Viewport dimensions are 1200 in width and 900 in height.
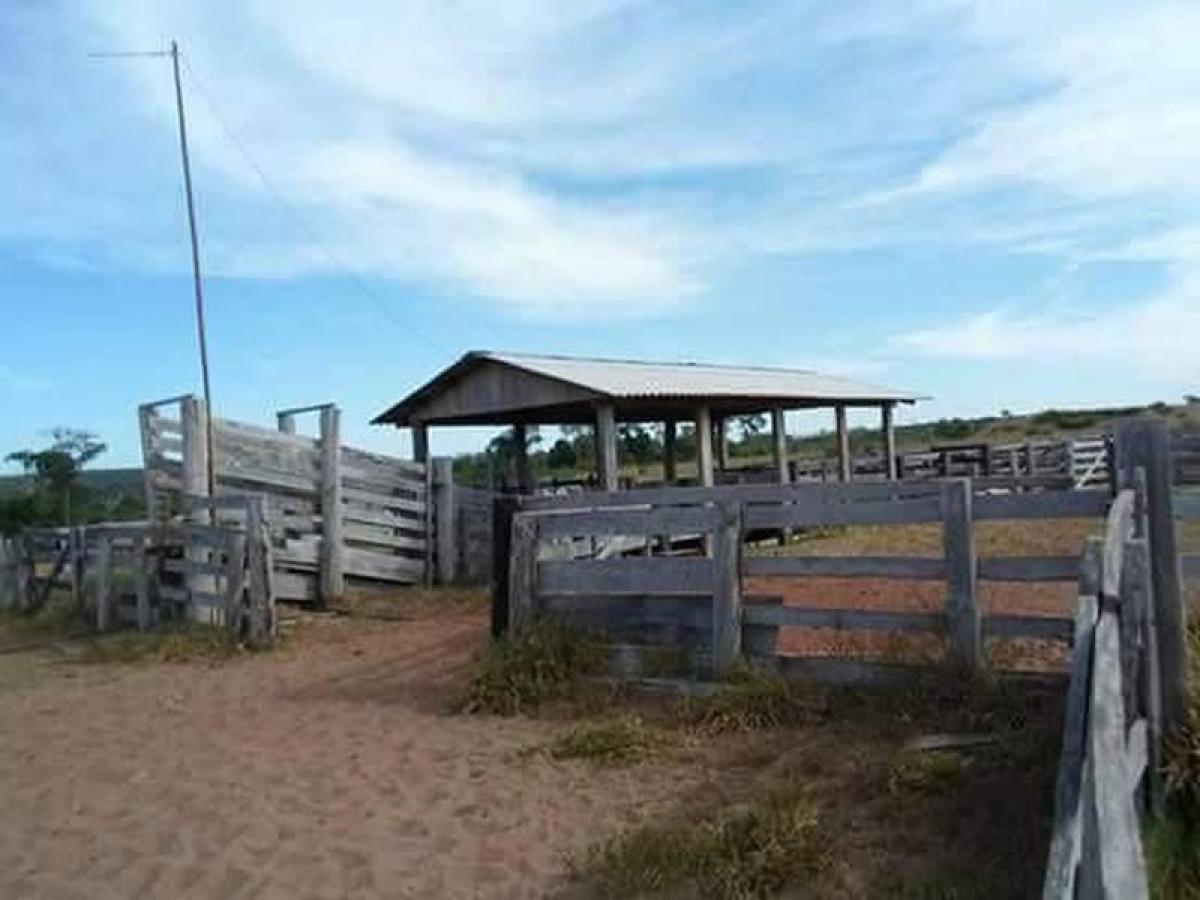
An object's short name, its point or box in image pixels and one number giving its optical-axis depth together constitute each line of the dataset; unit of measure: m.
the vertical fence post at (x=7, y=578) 18.56
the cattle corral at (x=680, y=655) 5.46
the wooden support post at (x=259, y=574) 12.86
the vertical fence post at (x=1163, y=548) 5.66
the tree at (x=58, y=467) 35.91
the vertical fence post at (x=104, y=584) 15.07
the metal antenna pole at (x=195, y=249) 16.41
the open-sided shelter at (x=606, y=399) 17.88
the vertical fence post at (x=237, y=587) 12.98
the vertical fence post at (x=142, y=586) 14.43
